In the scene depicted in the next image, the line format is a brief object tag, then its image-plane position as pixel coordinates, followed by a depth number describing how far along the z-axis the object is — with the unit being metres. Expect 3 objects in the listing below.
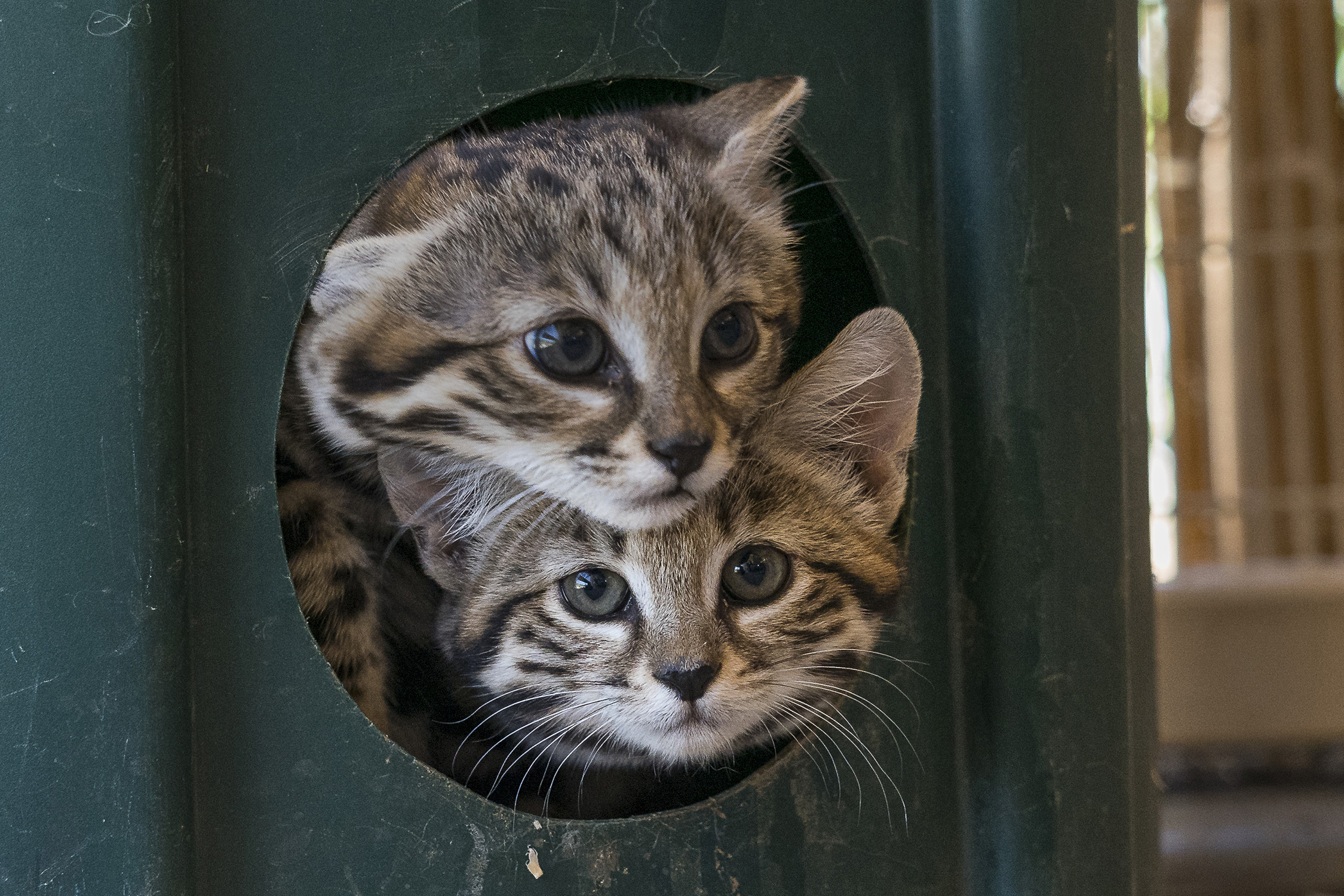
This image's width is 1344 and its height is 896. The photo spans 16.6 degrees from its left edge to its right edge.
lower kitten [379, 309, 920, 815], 0.78
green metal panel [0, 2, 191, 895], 0.77
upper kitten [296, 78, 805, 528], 0.76
